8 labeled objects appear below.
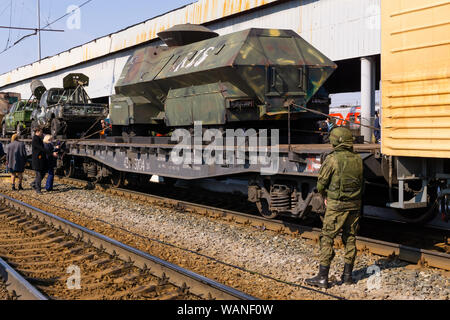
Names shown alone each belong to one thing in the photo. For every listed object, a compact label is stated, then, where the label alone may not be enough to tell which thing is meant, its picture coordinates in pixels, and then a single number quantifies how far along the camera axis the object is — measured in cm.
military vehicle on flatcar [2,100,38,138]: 2247
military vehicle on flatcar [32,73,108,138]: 1772
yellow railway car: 592
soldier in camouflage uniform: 563
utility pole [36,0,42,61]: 4169
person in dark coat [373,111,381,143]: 1491
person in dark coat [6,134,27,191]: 1485
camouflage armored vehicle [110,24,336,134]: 915
